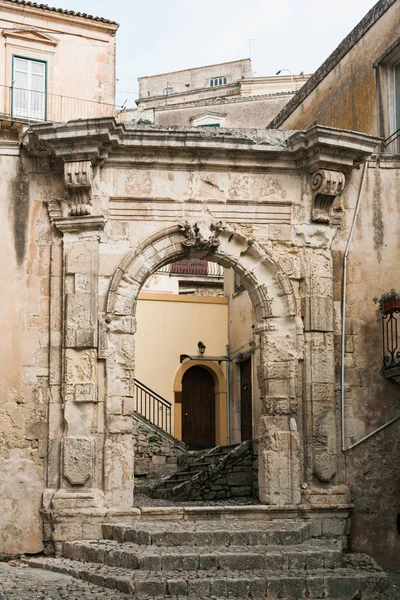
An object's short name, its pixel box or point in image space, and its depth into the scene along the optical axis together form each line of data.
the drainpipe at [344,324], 11.17
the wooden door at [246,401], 18.48
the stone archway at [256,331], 10.76
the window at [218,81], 36.12
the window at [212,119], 28.95
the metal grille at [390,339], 11.35
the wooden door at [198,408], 20.66
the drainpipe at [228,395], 19.83
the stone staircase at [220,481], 14.20
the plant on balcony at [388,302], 11.07
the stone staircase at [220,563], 8.68
